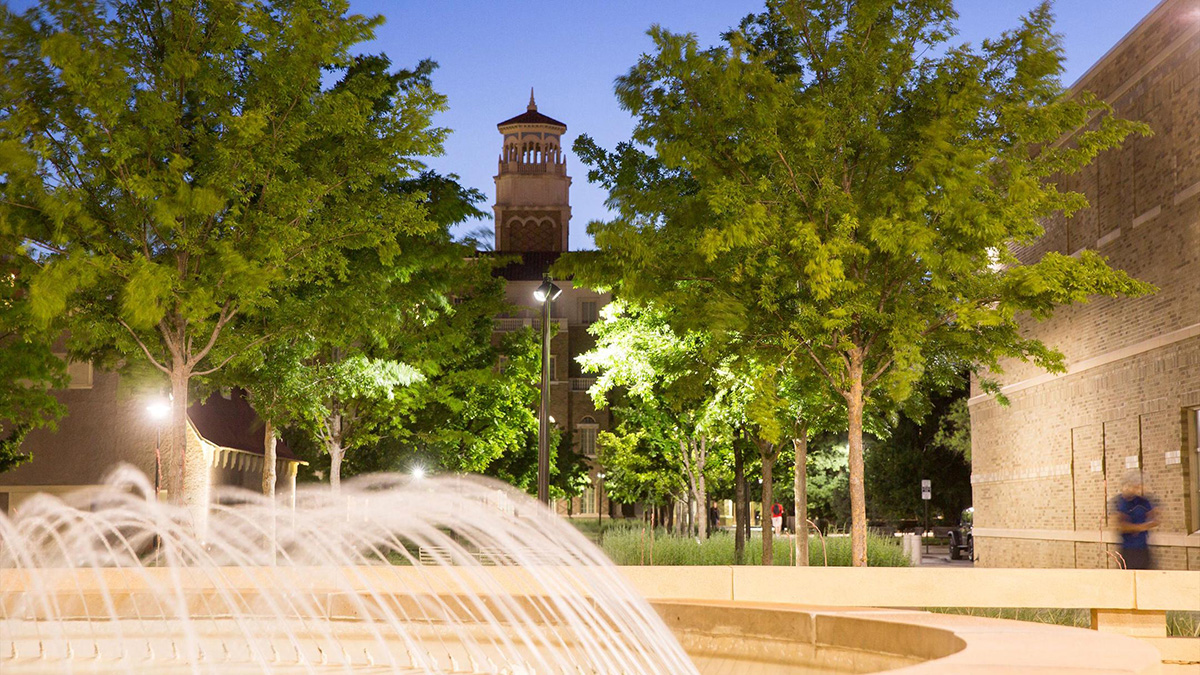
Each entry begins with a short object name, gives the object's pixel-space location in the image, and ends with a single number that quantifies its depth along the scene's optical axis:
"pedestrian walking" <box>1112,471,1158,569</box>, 15.10
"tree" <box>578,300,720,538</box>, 20.56
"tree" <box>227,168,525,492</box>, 21.02
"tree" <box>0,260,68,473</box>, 23.52
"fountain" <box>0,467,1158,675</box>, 8.83
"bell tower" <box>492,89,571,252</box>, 114.25
